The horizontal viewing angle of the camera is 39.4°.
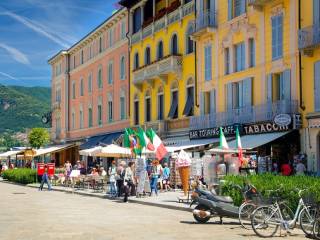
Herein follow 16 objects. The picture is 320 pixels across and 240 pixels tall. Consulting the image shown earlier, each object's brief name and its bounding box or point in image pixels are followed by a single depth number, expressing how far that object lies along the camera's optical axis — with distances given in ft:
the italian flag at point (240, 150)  56.26
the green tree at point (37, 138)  214.41
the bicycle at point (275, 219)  33.88
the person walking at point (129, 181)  63.37
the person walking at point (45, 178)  87.97
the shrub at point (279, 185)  38.23
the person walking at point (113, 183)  70.90
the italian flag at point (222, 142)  58.60
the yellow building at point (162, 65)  94.41
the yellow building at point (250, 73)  69.54
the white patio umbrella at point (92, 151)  83.96
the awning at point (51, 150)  137.41
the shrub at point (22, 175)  109.85
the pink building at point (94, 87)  121.74
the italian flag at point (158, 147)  65.64
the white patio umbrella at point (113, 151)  82.60
